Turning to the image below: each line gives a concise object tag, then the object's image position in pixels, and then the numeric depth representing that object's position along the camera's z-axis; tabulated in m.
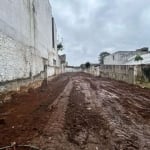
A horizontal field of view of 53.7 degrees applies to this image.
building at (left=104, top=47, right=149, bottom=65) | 36.00
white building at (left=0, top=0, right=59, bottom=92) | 6.33
